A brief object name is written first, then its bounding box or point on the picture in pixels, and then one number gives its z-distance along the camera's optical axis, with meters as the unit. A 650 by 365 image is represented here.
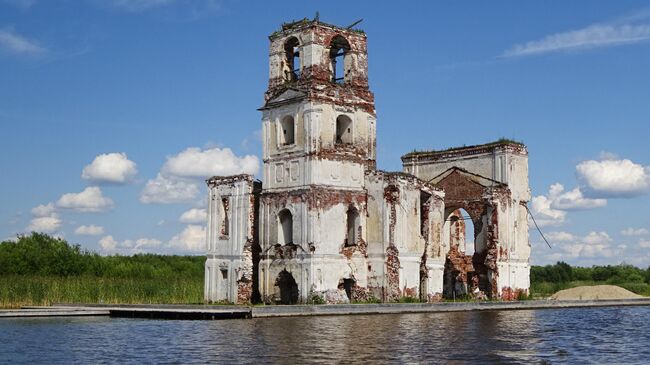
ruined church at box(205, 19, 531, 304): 35.59
